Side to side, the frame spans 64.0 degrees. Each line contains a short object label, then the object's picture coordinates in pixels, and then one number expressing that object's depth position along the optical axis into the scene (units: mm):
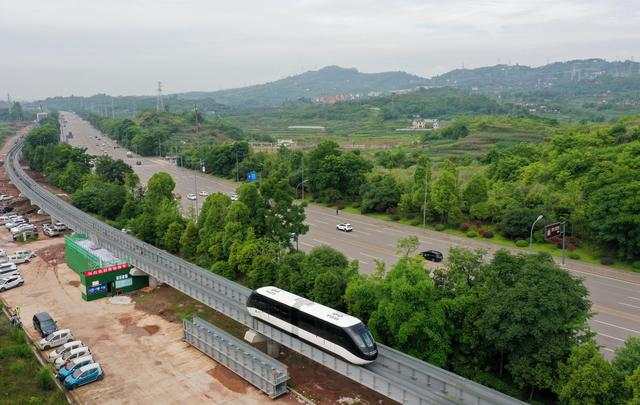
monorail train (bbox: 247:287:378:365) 23141
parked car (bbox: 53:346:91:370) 28631
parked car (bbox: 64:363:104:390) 26772
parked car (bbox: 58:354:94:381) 27312
